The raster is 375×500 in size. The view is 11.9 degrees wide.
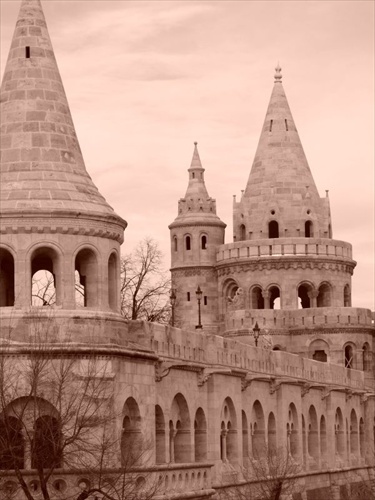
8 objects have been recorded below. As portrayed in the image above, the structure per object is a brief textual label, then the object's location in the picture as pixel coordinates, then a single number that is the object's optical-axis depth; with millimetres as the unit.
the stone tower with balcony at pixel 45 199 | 39938
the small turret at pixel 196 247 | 93750
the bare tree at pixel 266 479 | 48531
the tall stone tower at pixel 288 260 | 87625
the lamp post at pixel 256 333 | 64550
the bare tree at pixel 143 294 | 74875
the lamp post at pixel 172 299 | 84912
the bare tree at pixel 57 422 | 35562
